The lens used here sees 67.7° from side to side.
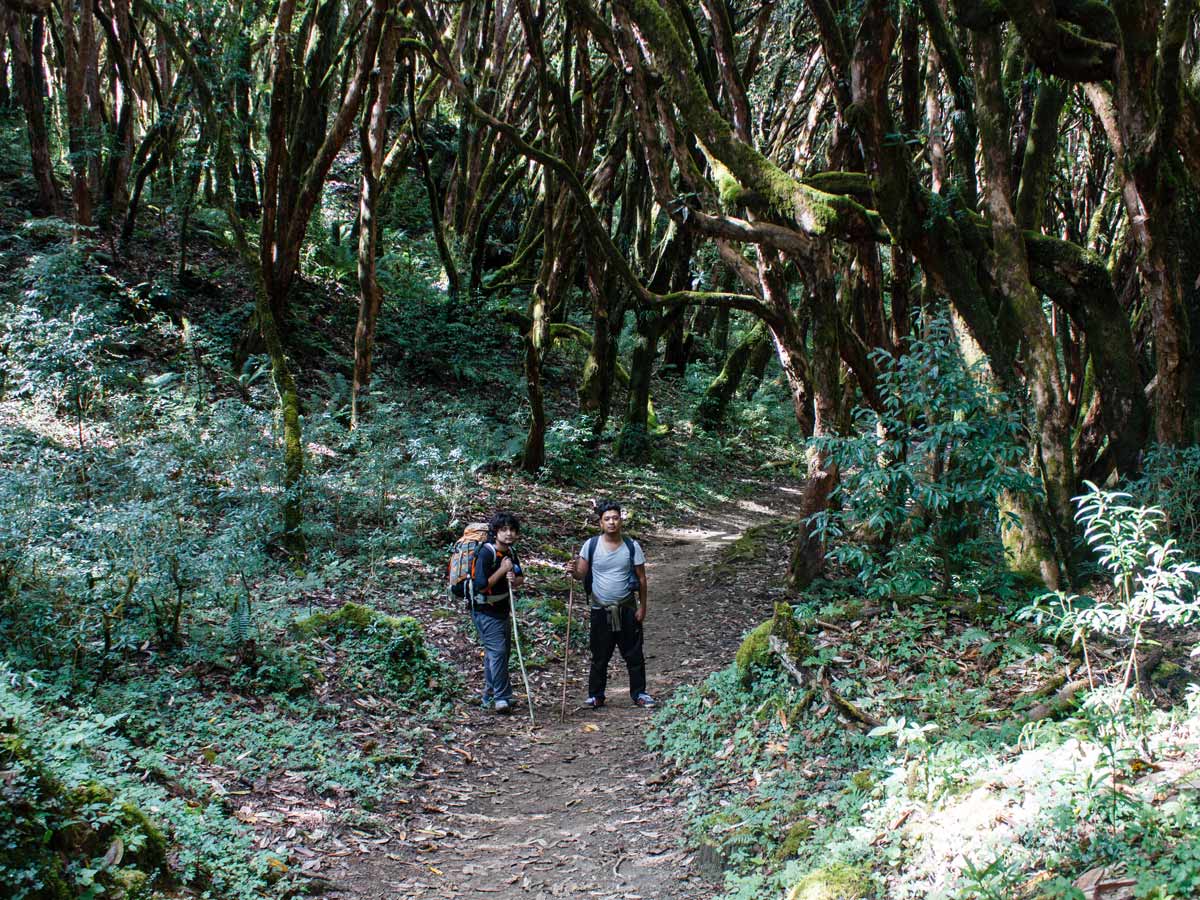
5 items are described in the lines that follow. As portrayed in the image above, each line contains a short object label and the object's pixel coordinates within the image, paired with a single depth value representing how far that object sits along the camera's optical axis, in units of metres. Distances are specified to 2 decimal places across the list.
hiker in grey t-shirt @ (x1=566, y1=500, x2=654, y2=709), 7.40
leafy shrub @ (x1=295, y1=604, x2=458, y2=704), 7.29
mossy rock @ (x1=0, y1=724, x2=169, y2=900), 3.37
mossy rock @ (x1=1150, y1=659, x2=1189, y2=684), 5.23
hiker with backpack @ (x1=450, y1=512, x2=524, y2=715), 7.46
